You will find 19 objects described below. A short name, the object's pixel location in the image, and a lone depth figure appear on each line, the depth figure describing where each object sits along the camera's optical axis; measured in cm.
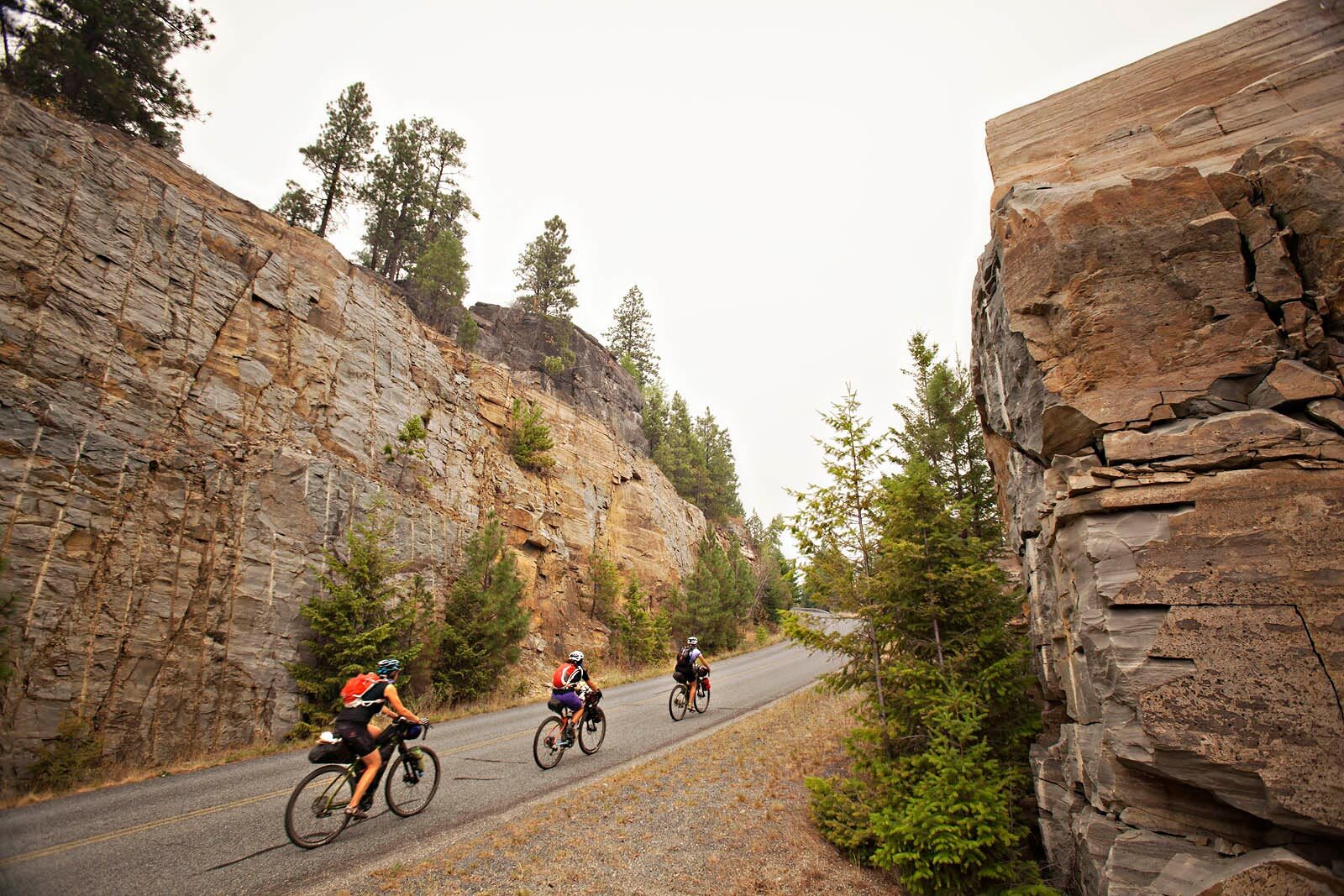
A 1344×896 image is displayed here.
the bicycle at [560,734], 901
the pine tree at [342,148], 2462
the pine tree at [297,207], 2436
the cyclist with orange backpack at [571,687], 925
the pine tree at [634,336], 5016
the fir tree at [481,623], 1560
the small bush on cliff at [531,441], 2622
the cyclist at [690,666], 1345
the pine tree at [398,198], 2794
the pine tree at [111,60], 1487
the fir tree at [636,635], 2503
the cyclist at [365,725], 613
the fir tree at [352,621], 1220
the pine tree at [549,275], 3619
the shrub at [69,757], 831
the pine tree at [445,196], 3097
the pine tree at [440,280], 2659
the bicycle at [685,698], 1331
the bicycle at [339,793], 578
